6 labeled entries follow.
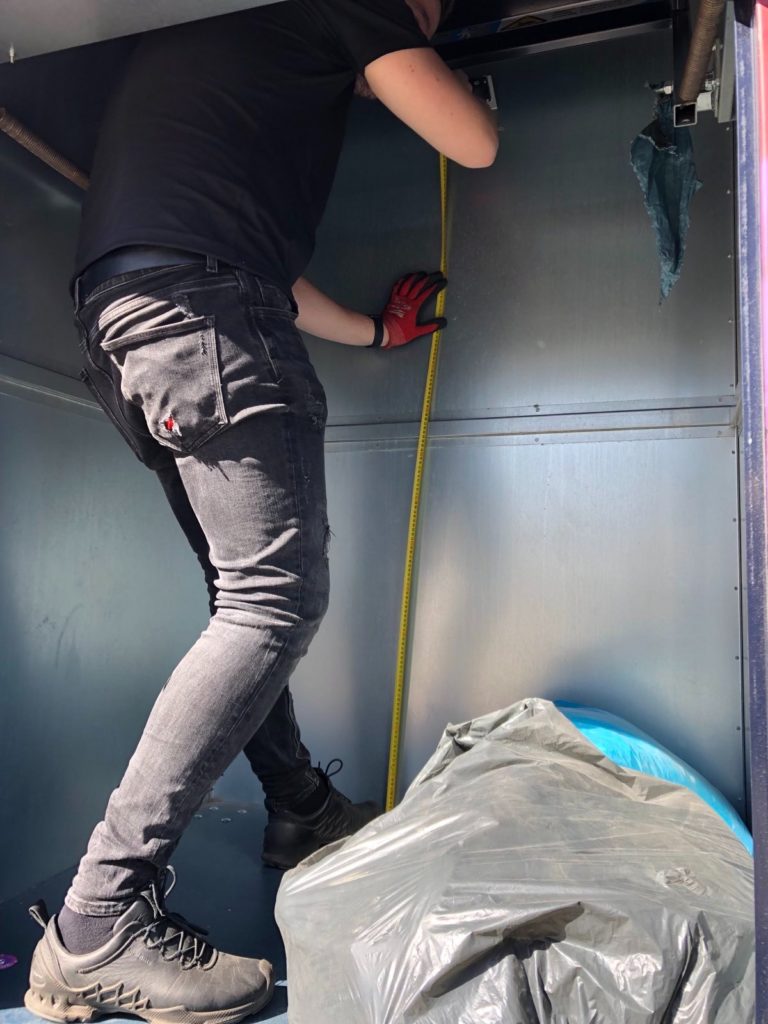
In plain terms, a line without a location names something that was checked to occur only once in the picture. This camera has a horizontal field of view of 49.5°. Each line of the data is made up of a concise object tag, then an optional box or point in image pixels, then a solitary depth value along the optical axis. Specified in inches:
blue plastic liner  53.5
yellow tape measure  70.9
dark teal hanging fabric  62.1
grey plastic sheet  28.1
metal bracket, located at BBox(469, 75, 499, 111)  68.1
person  38.5
